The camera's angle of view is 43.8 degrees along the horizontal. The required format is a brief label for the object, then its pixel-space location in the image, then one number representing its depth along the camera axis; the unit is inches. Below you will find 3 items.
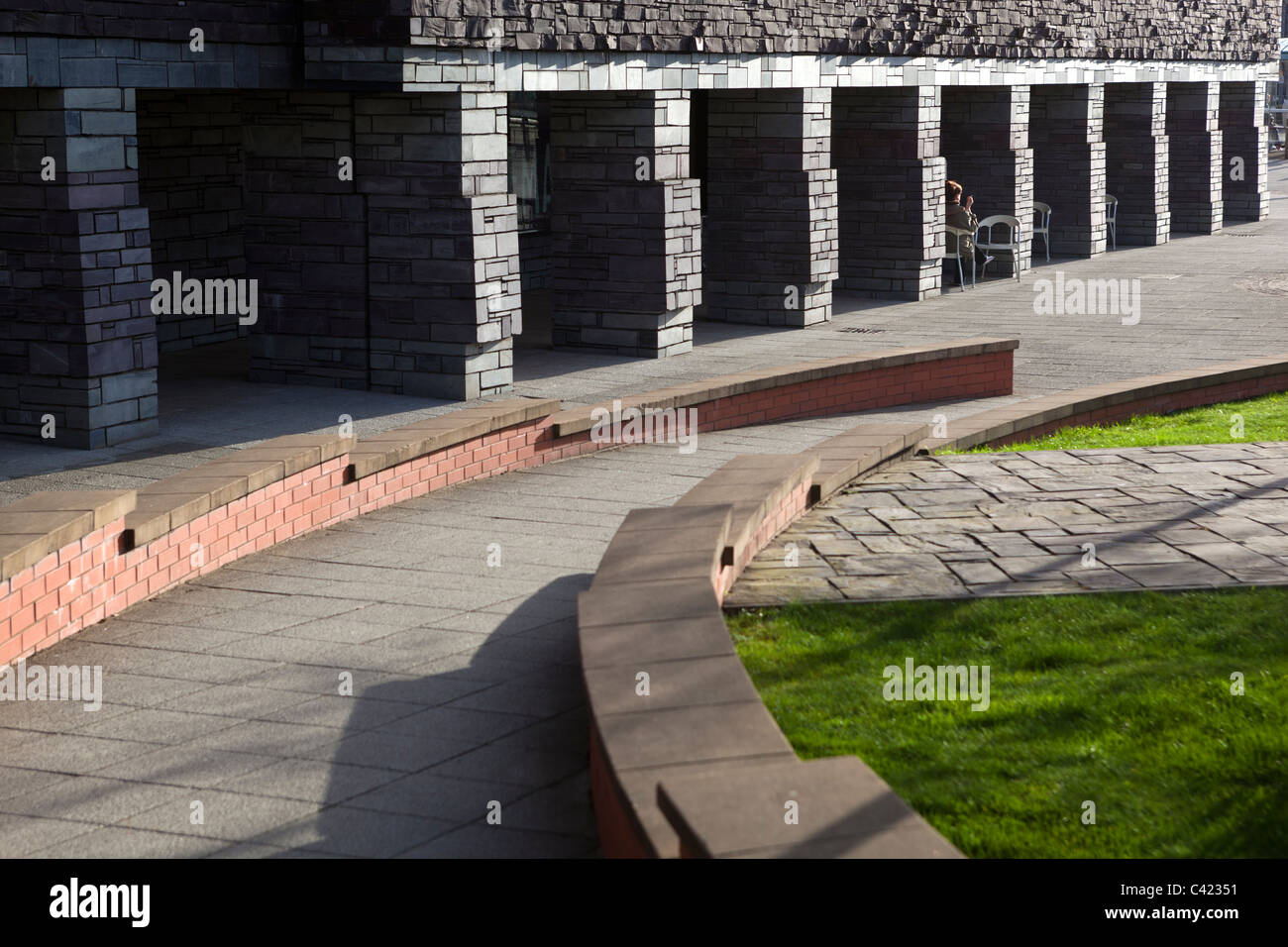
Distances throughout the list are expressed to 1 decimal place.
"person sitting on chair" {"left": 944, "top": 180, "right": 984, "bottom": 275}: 839.1
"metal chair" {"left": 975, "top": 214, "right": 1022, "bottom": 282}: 868.0
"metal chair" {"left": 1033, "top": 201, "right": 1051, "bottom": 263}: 986.7
